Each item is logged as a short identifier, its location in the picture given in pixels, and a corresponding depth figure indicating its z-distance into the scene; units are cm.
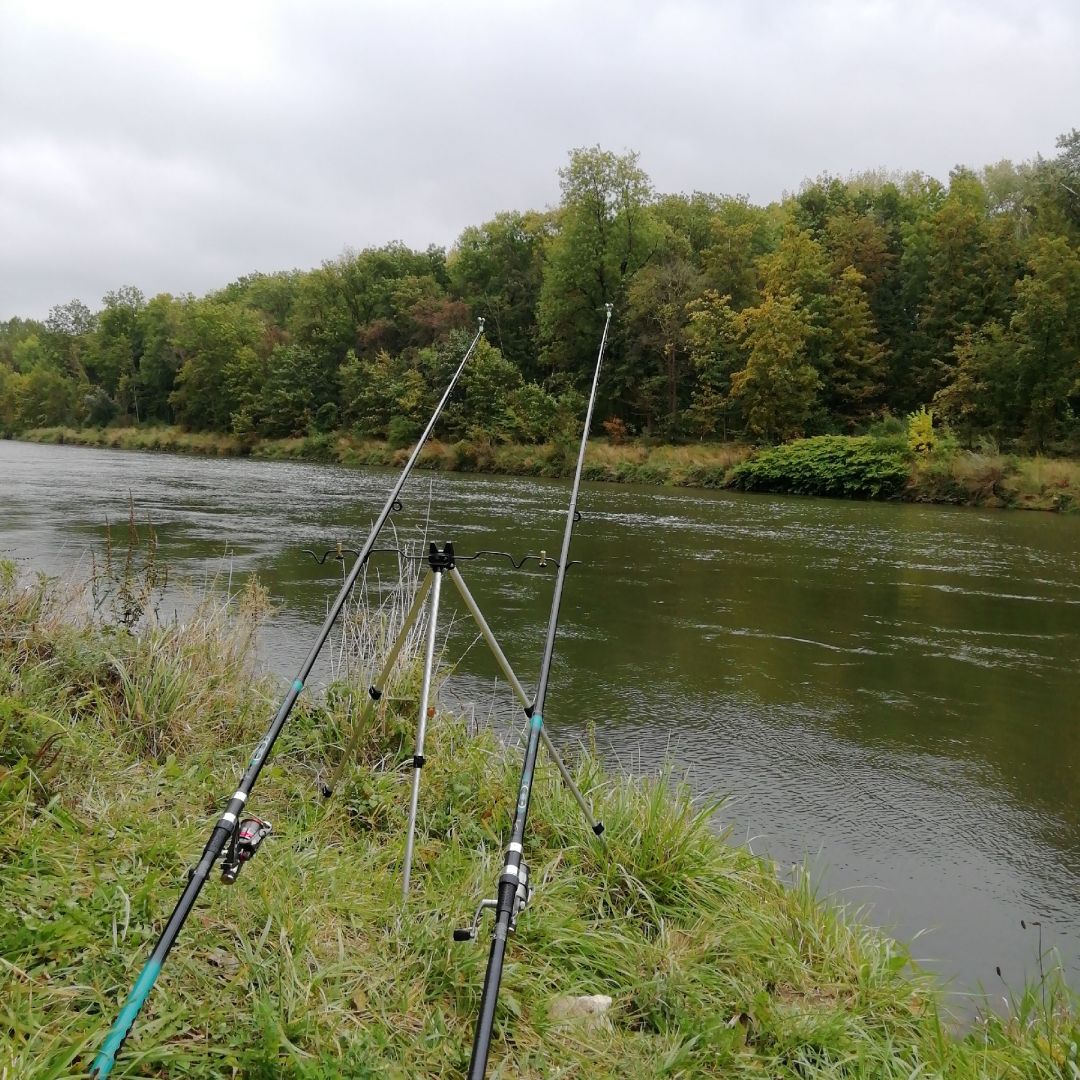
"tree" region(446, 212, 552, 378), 5691
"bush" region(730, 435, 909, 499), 2920
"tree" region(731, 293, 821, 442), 3859
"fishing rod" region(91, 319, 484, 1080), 177
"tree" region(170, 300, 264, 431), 6372
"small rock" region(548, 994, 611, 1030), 270
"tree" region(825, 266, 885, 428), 4106
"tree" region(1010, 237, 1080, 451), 3175
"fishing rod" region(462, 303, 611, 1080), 173
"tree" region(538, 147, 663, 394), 4772
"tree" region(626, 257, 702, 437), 4362
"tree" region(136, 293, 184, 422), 7288
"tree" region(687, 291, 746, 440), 4197
